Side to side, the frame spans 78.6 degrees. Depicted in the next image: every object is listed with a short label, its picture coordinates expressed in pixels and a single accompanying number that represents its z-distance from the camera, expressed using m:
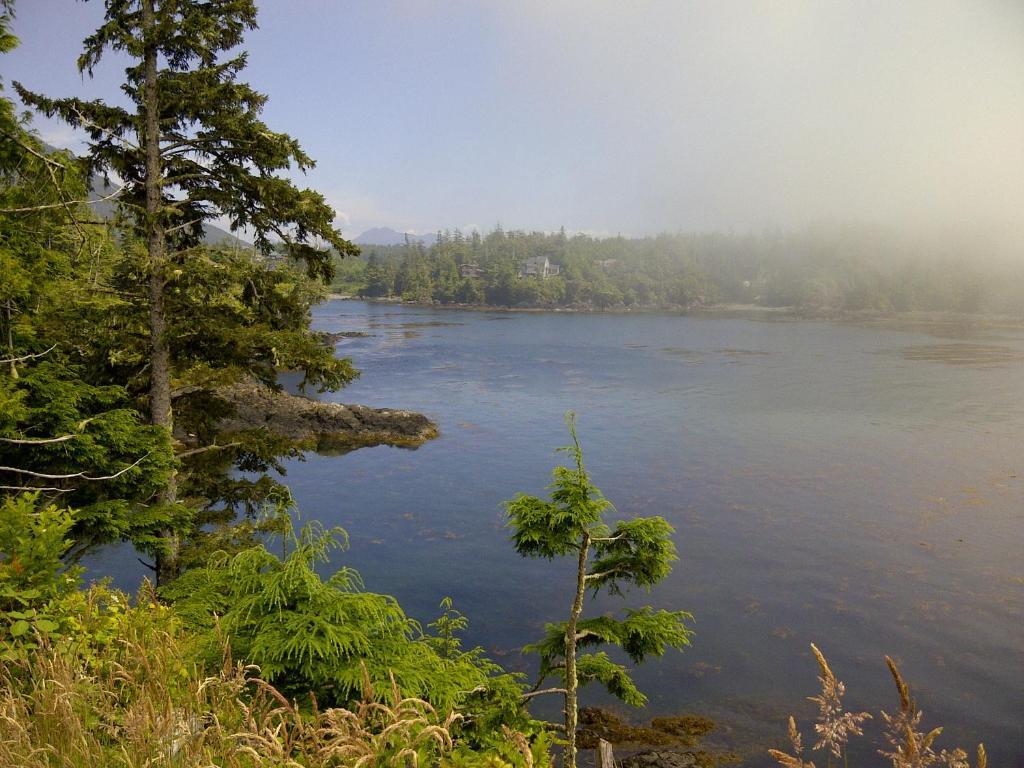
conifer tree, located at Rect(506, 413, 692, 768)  7.68
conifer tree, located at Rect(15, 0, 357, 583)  11.27
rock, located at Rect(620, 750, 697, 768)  13.15
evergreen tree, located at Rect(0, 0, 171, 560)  9.58
